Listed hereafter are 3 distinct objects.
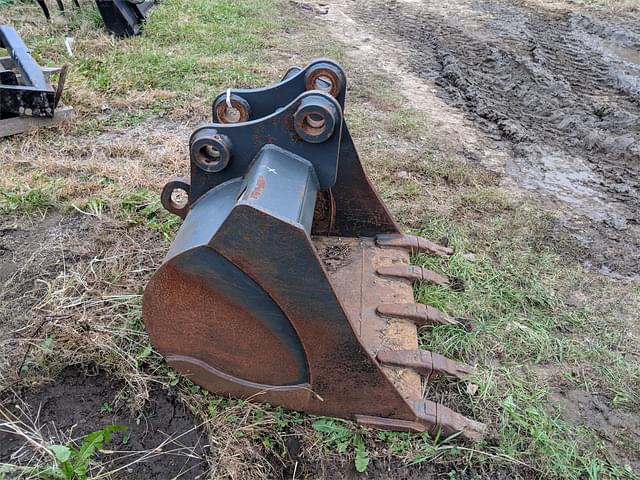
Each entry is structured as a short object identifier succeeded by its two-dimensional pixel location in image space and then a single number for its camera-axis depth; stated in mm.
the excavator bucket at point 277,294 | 1688
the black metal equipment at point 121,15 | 6508
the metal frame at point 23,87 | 4160
